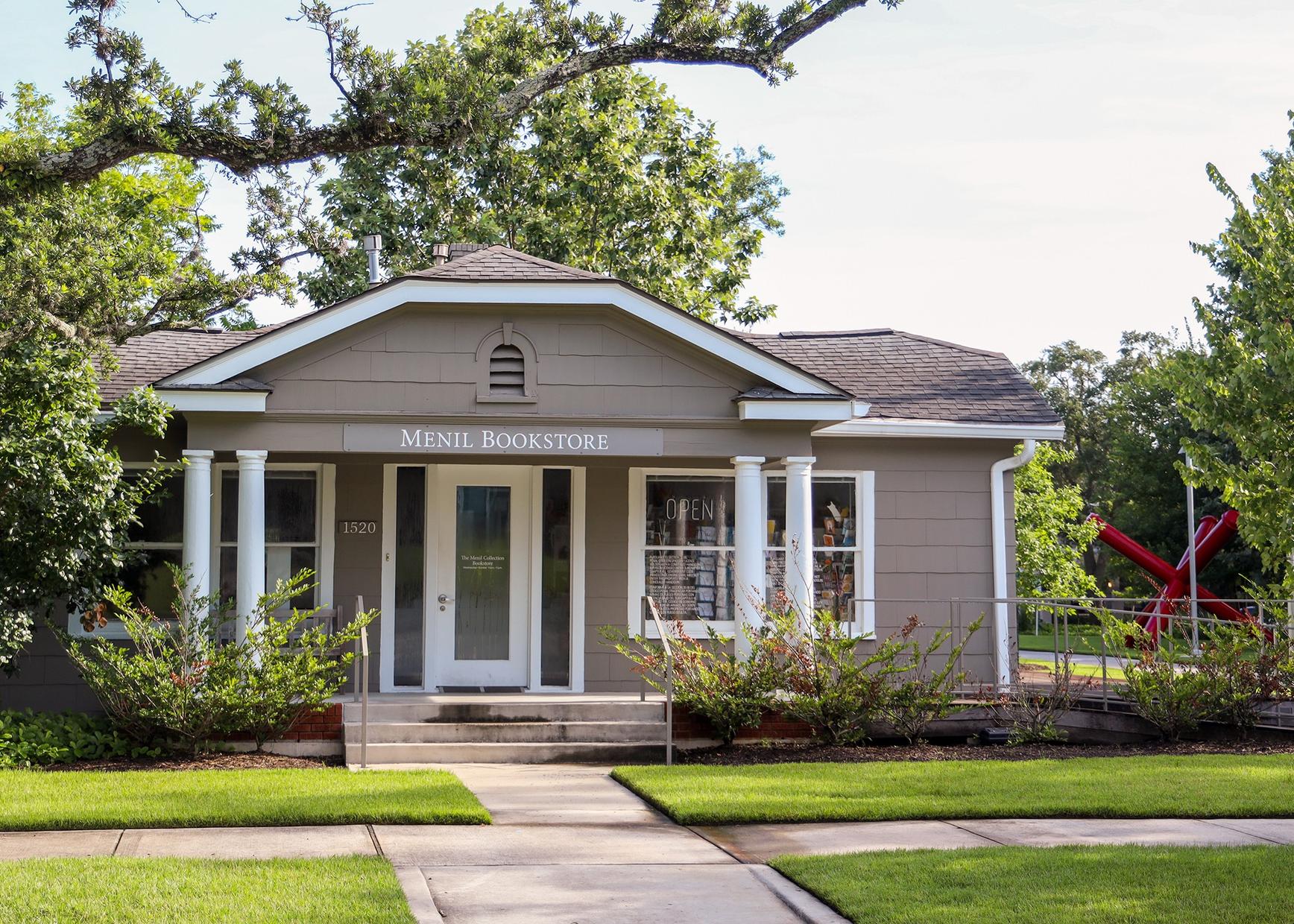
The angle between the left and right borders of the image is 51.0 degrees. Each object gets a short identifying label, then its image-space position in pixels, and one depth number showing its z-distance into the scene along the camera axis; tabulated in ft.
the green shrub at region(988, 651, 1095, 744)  40.68
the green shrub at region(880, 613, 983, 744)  38.93
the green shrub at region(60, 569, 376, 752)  35.81
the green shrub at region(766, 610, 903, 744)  38.42
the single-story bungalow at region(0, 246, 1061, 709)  39.32
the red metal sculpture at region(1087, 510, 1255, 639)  83.87
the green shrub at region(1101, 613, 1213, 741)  40.50
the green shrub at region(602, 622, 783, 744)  38.63
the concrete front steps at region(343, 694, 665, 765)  37.81
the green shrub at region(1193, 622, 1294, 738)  40.50
